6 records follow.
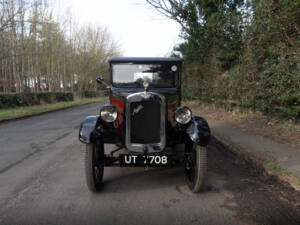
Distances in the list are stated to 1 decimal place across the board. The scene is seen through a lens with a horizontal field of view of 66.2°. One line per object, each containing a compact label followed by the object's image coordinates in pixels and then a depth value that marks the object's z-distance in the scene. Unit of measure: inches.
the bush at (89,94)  1448.1
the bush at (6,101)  621.4
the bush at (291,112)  248.8
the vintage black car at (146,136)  122.9
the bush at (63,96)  997.2
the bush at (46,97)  820.0
